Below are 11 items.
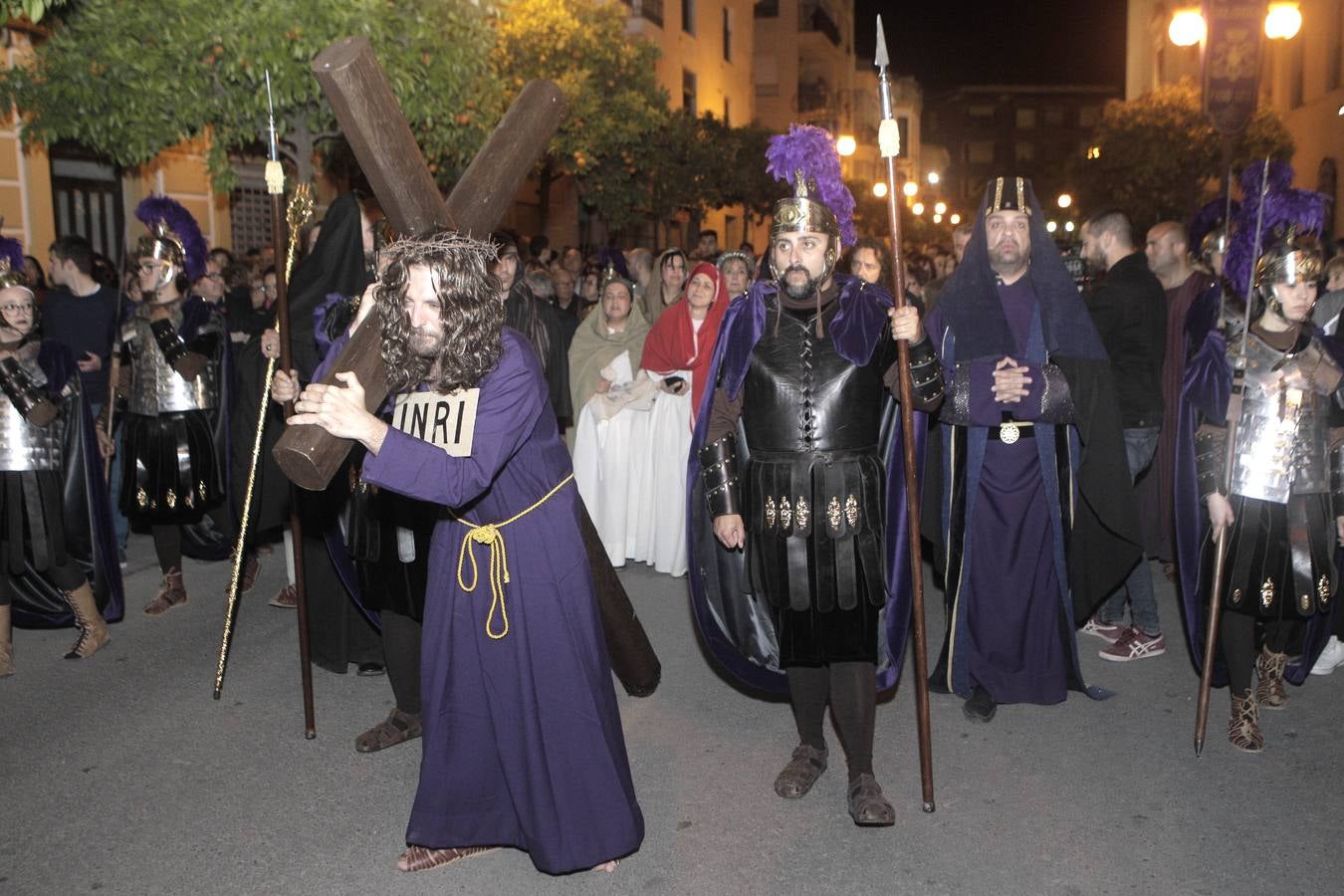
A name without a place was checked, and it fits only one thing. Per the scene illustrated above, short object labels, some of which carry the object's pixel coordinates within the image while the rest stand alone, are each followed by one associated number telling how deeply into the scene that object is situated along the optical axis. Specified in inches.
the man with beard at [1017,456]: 195.9
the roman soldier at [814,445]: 163.9
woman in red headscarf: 307.1
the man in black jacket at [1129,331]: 258.7
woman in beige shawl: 321.7
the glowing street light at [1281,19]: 488.1
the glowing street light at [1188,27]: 563.2
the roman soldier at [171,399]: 269.1
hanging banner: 479.2
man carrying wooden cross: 133.6
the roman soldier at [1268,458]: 183.6
